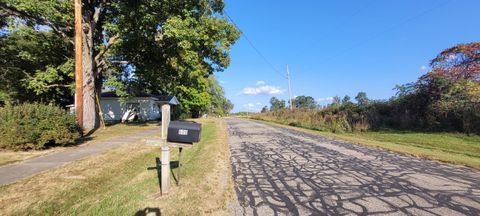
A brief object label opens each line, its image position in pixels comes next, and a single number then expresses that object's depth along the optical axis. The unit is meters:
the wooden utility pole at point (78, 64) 11.34
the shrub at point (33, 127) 8.59
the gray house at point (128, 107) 29.88
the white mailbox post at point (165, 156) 4.55
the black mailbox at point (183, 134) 4.55
